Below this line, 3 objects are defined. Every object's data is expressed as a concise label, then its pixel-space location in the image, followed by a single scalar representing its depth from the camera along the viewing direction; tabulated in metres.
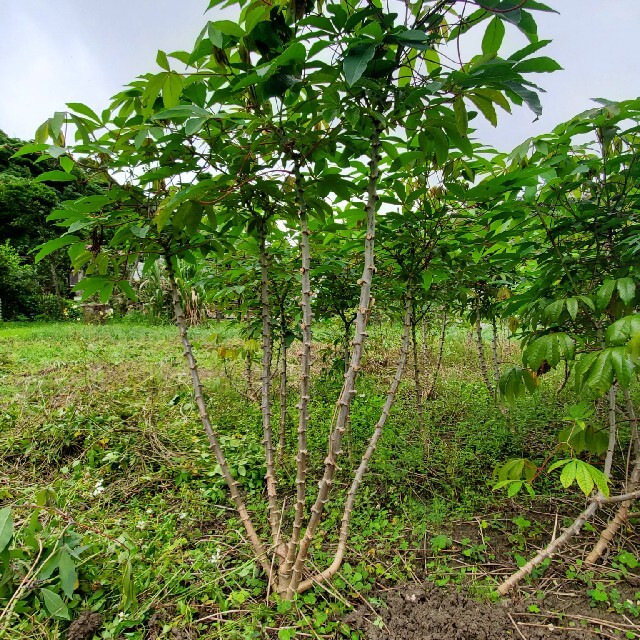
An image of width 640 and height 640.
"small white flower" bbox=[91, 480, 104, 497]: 2.07
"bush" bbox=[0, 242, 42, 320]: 11.28
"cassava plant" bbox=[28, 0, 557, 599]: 0.91
